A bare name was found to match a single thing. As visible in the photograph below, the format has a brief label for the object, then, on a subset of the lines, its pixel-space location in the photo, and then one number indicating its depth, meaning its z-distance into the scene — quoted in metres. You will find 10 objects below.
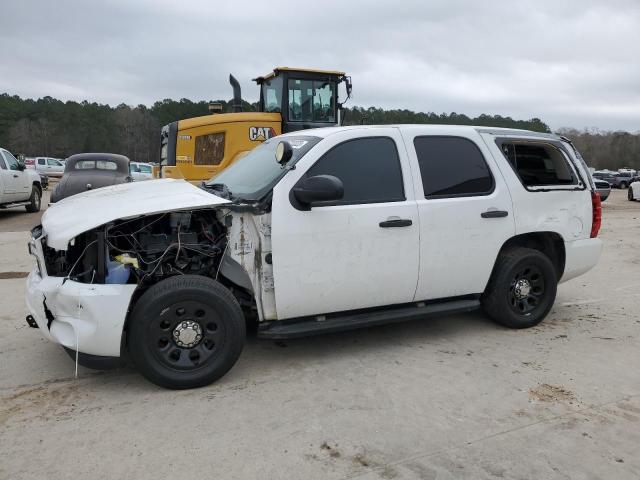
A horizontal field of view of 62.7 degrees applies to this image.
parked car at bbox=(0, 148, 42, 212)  13.59
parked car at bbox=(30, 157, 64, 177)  36.04
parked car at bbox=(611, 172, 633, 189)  41.83
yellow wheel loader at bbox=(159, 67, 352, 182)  10.46
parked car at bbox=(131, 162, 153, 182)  31.14
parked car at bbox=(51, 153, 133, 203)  12.40
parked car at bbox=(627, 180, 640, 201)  25.30
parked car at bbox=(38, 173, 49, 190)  29.45
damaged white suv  3.59
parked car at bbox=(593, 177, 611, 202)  22.78
